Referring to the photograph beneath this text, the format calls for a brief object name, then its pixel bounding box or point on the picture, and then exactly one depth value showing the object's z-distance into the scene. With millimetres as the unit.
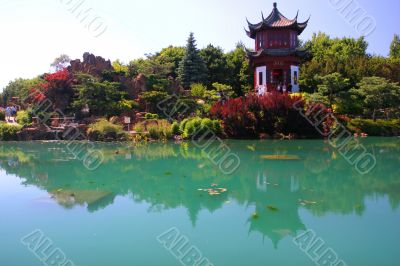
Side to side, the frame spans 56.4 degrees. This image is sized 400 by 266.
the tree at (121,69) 24103
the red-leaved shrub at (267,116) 17719
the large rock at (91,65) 21922
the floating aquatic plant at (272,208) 6126
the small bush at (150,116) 19797
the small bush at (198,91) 22031
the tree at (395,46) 35938
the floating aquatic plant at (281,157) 11234
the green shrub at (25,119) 20484
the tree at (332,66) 22406
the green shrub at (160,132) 18188
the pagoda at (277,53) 23344
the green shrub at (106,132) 18016
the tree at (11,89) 35362
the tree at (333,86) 19562
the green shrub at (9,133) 19312
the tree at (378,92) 19016
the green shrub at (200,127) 17625
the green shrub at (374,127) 18600
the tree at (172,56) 27372
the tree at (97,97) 19734
